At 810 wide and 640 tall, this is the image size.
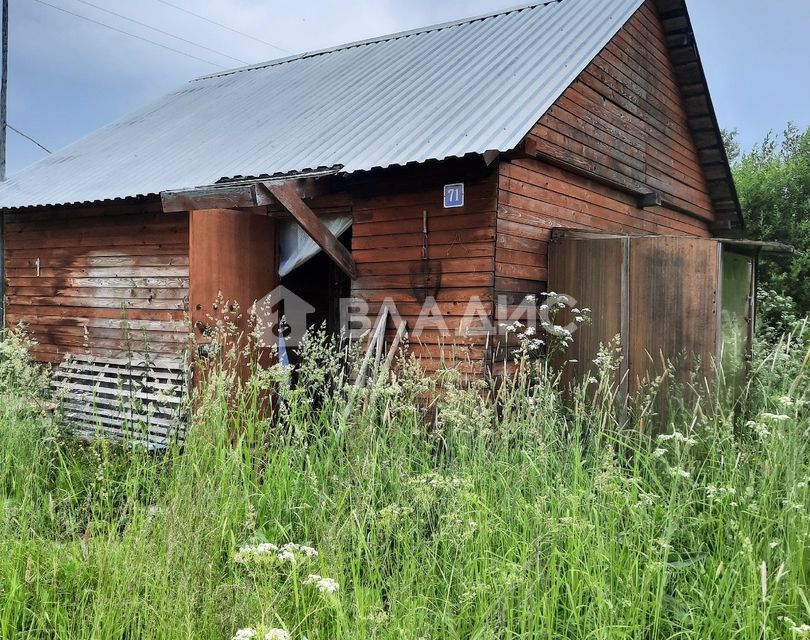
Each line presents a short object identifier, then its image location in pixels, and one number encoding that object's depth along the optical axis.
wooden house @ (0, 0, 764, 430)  6.22
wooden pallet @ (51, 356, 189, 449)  3.24
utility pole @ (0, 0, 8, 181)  14.59
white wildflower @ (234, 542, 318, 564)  2.26
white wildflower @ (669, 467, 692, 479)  2.64
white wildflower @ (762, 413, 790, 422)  2.68
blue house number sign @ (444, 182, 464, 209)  6.22
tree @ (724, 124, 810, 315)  13.75
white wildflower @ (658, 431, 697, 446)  2.83
